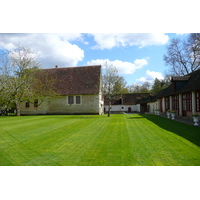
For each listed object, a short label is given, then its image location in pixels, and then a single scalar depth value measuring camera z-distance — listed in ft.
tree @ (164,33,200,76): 91.35
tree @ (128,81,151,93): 203.62
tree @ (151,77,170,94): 158.73
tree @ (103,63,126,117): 74.38
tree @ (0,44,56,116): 84.38
